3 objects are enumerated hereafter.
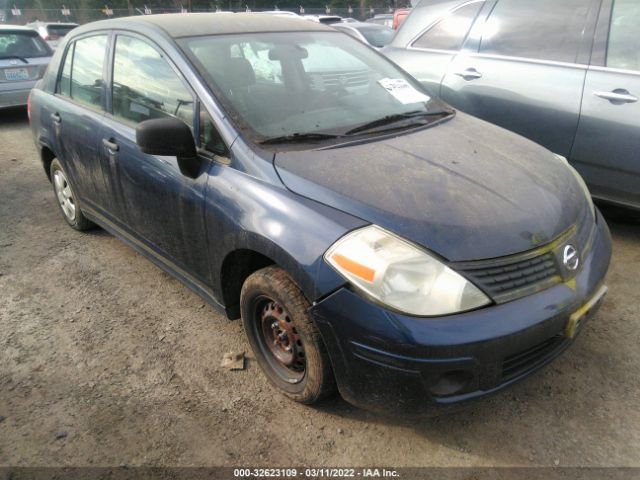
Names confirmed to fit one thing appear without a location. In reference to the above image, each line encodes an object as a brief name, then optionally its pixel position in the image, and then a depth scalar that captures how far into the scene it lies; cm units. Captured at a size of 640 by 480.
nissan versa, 181
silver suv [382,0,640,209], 334
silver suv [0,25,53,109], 765
